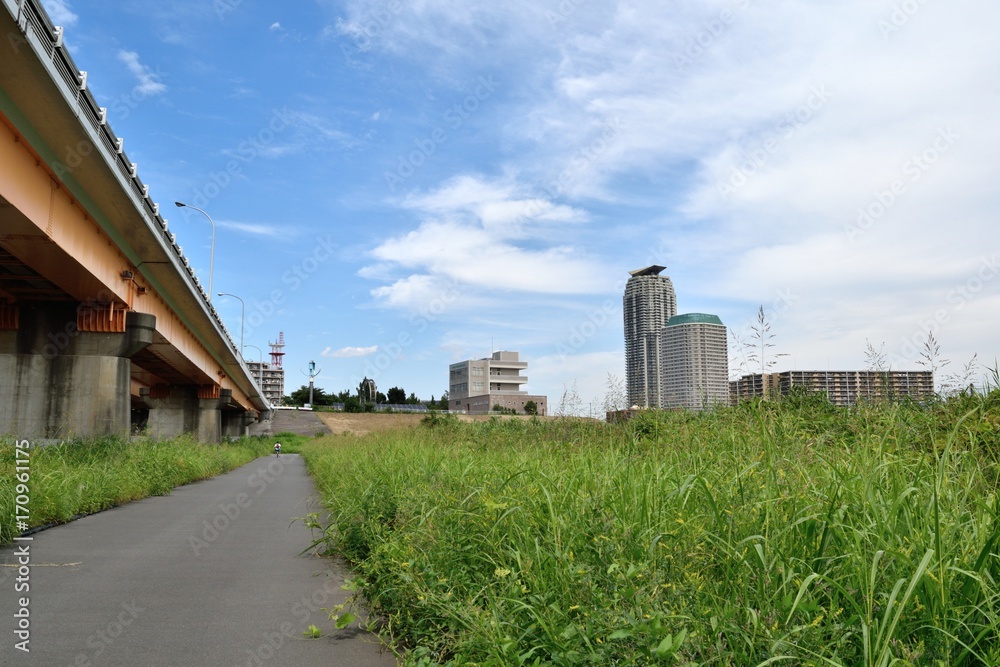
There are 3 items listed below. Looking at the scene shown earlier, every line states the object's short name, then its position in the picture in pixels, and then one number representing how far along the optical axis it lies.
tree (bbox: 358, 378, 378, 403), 151.64
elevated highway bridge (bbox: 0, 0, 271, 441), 12.60
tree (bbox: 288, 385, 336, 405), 149.88
